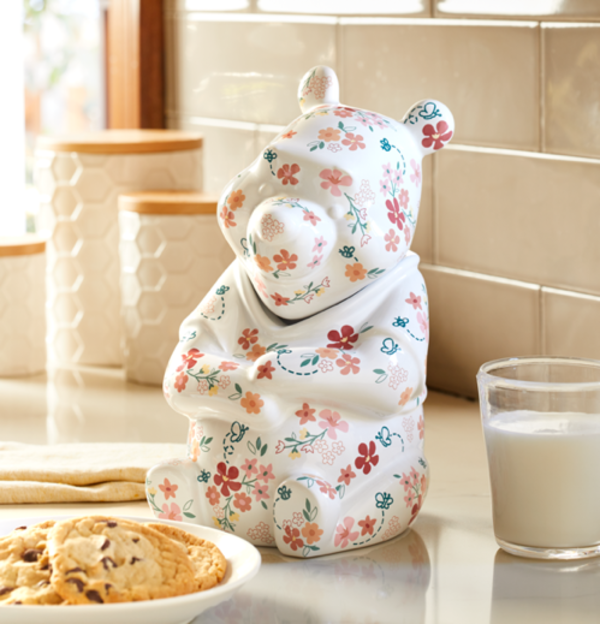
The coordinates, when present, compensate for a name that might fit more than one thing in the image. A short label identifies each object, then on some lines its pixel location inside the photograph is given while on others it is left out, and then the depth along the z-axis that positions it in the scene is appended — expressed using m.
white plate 1.26
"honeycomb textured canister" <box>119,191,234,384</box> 1.89
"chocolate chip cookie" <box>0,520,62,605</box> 1.27
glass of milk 1.39
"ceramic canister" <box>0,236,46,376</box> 1.92
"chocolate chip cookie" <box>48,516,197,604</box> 1.27
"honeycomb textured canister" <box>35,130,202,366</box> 1.97
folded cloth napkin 1.54
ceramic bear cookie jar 1.39
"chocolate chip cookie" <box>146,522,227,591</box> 1.30
